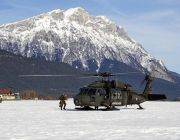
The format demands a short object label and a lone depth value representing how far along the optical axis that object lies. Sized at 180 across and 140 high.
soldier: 43.99
